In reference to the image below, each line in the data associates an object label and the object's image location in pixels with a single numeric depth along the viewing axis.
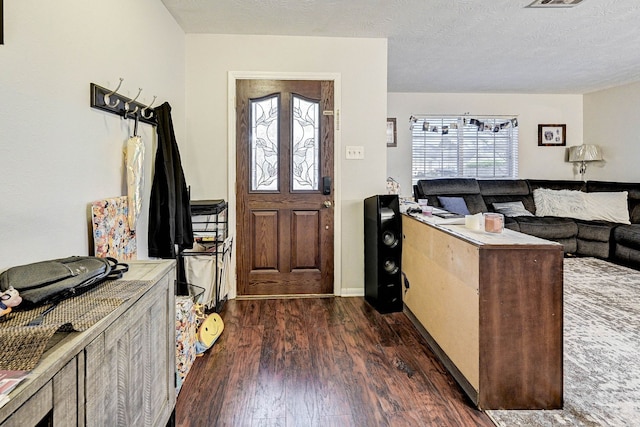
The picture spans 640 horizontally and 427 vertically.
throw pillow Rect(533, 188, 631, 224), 5.17
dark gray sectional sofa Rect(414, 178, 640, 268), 4.71
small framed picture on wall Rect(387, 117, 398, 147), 5.88
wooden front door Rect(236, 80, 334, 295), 3.60
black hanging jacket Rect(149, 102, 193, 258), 2.51
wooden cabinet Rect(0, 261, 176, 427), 0.77
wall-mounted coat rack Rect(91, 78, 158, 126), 1.88
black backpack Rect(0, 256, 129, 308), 1.10
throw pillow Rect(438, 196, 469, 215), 5.17
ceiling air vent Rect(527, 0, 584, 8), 2.79
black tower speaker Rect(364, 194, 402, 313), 3.21
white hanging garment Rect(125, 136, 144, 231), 2.19
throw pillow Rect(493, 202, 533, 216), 5.39
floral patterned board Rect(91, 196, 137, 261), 1.86
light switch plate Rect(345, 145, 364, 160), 3.64
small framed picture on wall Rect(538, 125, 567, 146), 6.11
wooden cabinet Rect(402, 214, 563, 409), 1.84
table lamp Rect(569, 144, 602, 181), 5.82
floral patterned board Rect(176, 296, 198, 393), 2.12
